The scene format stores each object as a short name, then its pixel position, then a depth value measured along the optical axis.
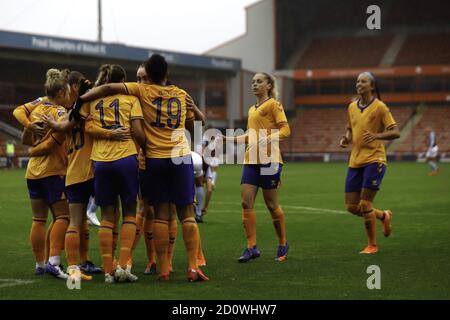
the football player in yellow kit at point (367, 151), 19.91
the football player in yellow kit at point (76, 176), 15.42
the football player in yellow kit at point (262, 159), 18.89
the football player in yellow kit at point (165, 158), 15.24
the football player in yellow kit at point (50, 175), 16.16
